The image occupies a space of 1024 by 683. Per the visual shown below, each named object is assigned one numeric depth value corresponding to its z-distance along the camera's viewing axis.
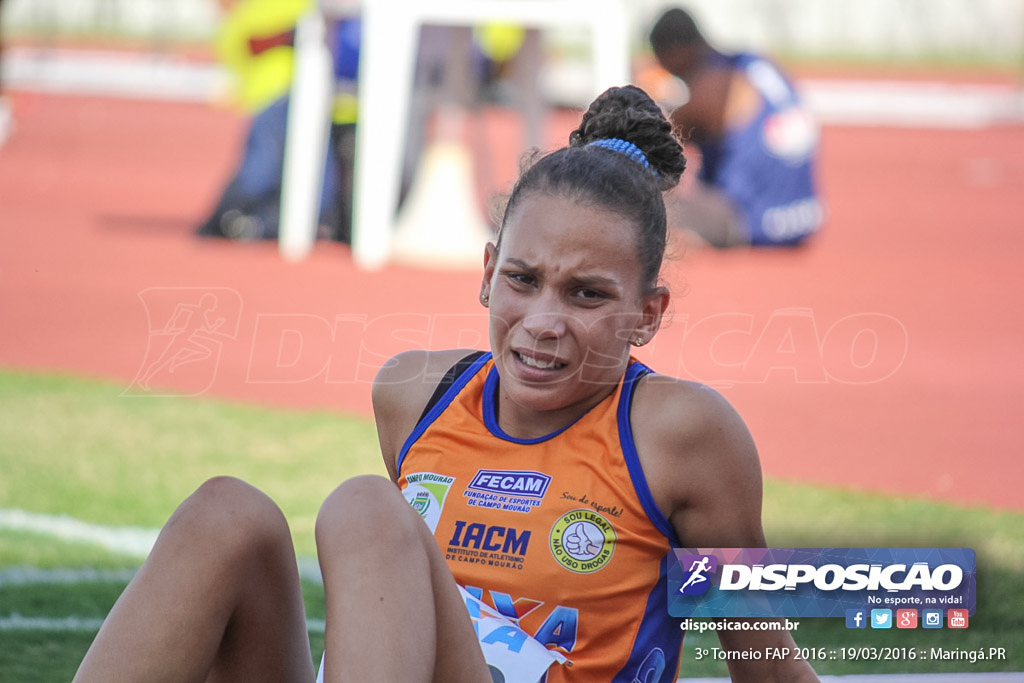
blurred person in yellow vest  16.73
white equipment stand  14.15
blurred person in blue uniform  15.62
